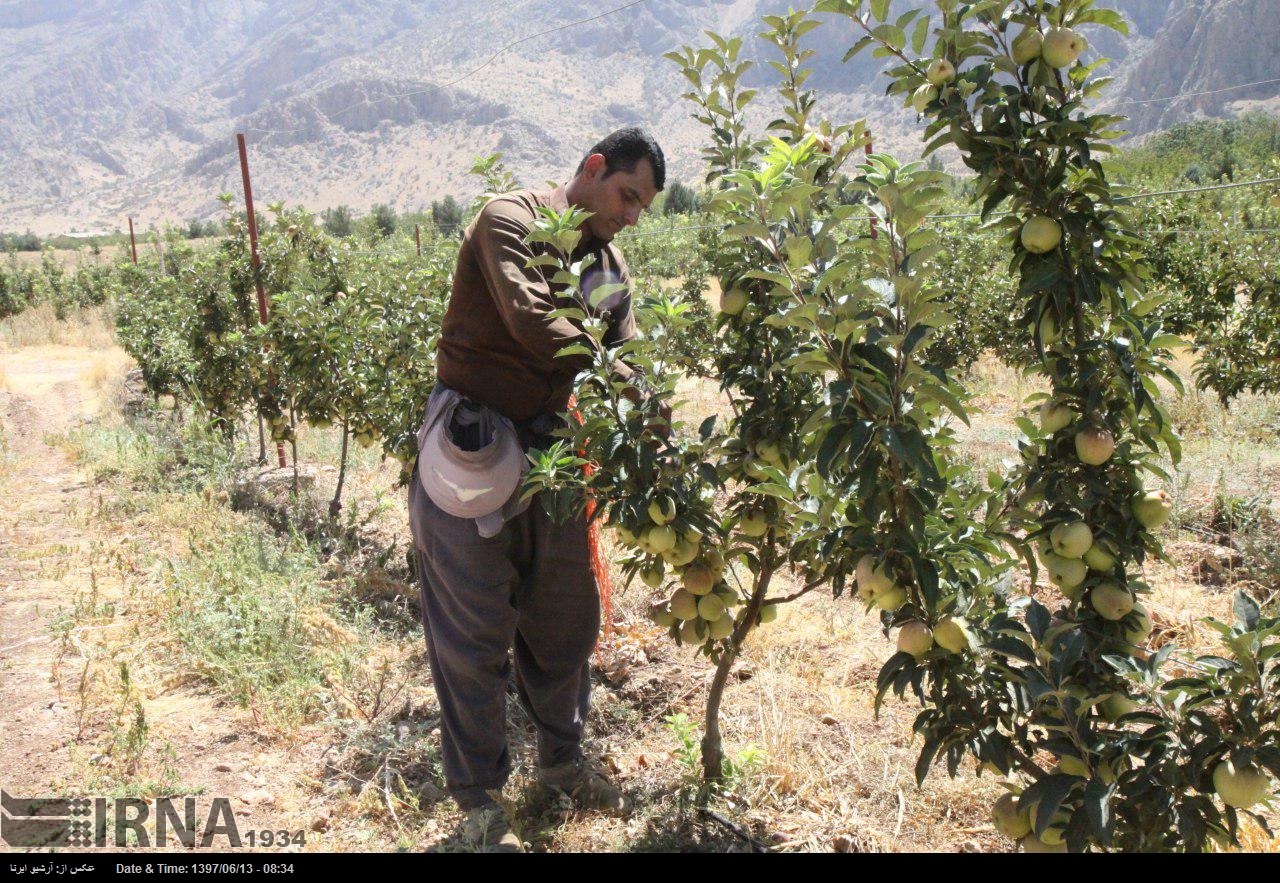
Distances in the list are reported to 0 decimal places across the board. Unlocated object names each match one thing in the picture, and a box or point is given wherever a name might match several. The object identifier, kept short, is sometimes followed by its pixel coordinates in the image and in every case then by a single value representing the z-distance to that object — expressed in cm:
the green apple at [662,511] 211
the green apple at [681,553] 216
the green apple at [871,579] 169
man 241
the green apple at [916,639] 170
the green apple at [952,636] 168
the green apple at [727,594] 234
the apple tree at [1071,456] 151
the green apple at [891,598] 171
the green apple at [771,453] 219
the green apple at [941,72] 160
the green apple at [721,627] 236
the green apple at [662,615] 240
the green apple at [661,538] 212
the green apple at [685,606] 234
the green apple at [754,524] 228
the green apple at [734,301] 223
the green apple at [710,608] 230
